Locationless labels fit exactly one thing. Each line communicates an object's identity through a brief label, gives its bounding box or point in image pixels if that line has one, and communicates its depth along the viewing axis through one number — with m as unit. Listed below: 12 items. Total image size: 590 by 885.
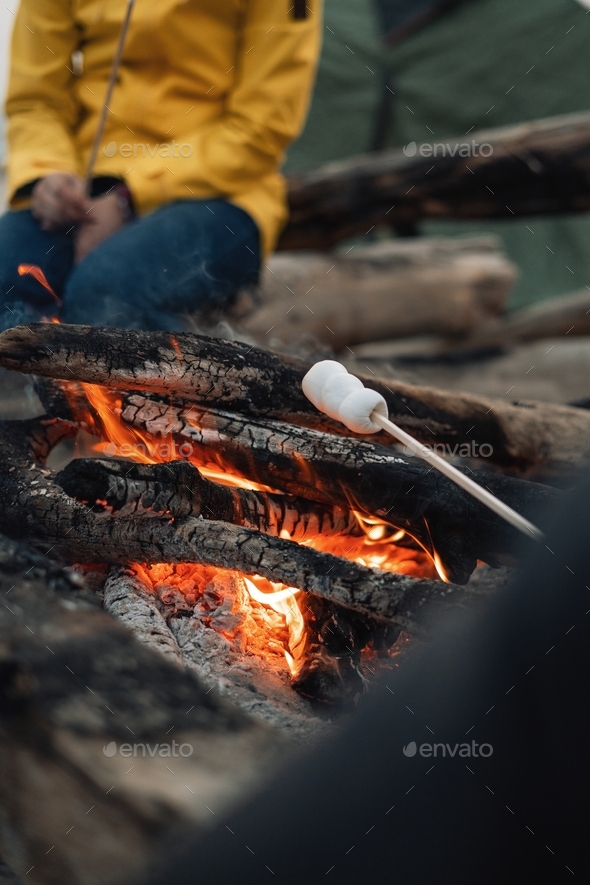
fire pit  1.01
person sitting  1.85
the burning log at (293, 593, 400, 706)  1.04
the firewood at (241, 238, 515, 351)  3.26
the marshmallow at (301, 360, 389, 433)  1.07
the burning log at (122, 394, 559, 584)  1.10
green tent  4.98
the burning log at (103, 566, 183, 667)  1.02
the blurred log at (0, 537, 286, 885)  0.63
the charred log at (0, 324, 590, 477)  1.09
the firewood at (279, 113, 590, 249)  3.07
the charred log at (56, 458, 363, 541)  1.01
